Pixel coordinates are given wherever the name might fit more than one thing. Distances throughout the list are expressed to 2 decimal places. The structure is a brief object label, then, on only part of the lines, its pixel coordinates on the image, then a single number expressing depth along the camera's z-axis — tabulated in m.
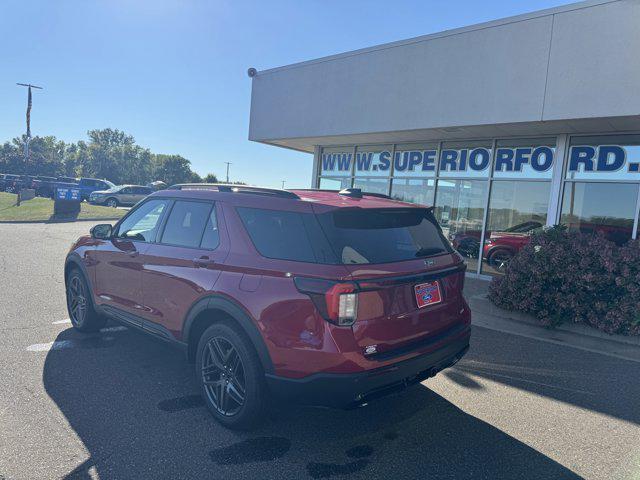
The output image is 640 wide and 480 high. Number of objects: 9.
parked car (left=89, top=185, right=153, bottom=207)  30.39
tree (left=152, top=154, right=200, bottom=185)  96.46
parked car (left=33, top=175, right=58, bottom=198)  36.16
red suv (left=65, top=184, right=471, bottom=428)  2.82
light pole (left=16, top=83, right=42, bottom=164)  26.56
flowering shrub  5.61
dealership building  7.54
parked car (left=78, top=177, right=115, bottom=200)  34.12
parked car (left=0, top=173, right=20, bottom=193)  37.63
